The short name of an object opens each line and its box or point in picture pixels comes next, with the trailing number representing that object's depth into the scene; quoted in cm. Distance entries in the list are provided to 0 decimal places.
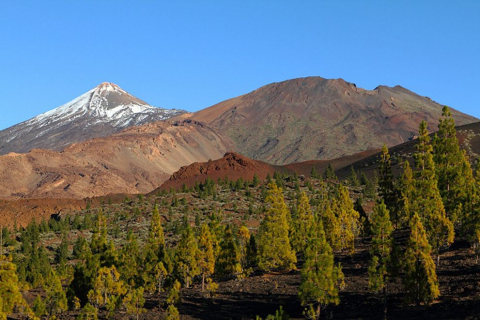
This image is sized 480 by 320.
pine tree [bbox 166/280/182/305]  5814
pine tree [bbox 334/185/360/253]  7462
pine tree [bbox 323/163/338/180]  18776
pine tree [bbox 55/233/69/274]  10242
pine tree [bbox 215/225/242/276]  7475
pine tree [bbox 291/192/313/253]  8419
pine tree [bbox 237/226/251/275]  8762
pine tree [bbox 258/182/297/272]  7400
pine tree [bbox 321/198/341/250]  7738
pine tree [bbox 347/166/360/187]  17302
